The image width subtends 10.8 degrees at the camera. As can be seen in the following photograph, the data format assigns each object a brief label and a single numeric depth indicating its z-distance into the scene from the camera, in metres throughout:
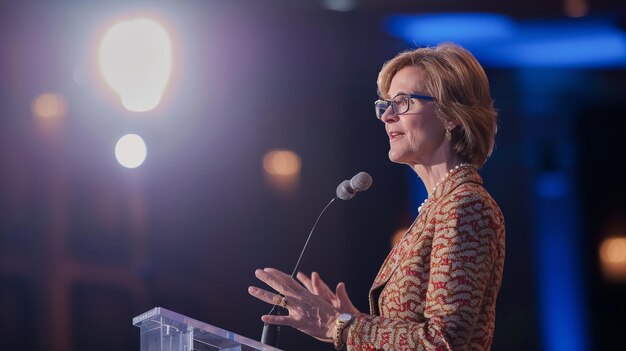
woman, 5.50
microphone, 5.87
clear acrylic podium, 5.44
